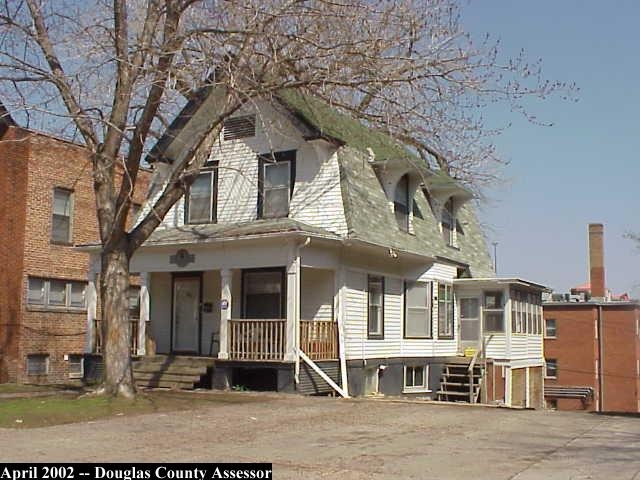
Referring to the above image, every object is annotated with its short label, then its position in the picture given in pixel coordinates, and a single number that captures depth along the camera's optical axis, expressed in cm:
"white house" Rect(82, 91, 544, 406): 1998
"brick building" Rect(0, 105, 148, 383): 2586
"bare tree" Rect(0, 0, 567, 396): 1480
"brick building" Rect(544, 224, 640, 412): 4653
